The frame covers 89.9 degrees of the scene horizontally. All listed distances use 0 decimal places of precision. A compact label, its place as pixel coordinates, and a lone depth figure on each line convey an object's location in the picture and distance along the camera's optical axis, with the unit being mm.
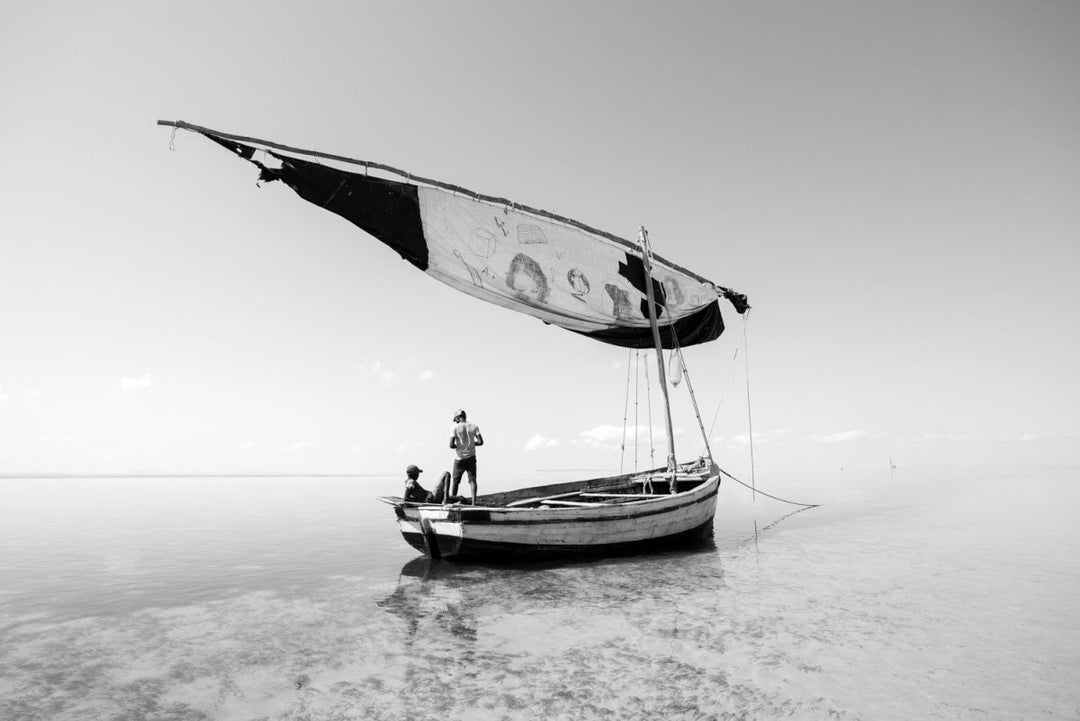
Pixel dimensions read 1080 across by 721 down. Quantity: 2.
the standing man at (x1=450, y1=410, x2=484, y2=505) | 11734
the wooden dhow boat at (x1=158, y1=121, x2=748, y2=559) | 10242
